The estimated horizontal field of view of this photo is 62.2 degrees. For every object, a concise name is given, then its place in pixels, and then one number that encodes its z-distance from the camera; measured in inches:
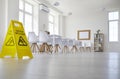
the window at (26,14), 191.6
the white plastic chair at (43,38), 146.2
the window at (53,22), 258.1
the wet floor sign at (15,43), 59.6
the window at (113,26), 259.8
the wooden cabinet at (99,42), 257.7
